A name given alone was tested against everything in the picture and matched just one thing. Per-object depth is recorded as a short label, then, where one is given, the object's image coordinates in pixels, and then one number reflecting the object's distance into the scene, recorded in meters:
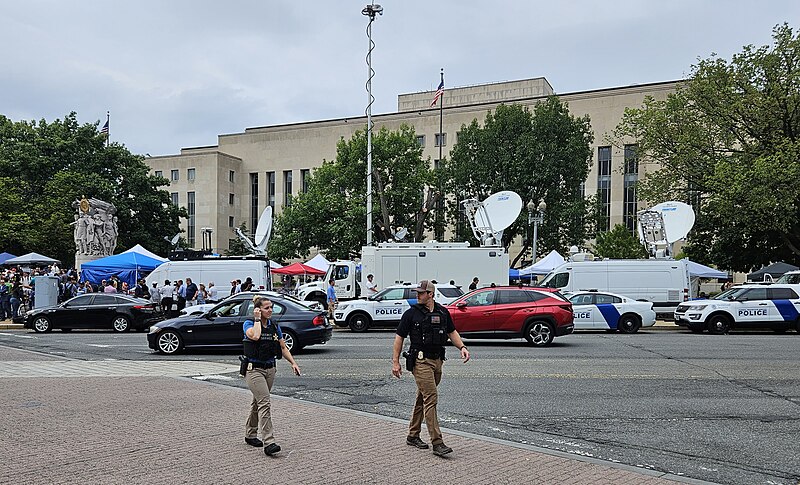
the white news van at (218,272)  27.95
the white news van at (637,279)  27.03
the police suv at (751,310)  23.08
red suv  18.44
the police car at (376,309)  23.58
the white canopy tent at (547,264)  38.91
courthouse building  74.75
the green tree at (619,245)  51.84
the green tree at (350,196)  50.59
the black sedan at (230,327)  16.69
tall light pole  33.06
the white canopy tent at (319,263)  41.16
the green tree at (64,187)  47.97
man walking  7.28
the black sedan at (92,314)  24.09
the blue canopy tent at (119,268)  33.34
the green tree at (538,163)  45.78
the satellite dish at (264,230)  34.84
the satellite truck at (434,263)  28.08
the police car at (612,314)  23.56
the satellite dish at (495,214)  31.61
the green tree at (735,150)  32.62
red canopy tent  40.82
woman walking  7.31
